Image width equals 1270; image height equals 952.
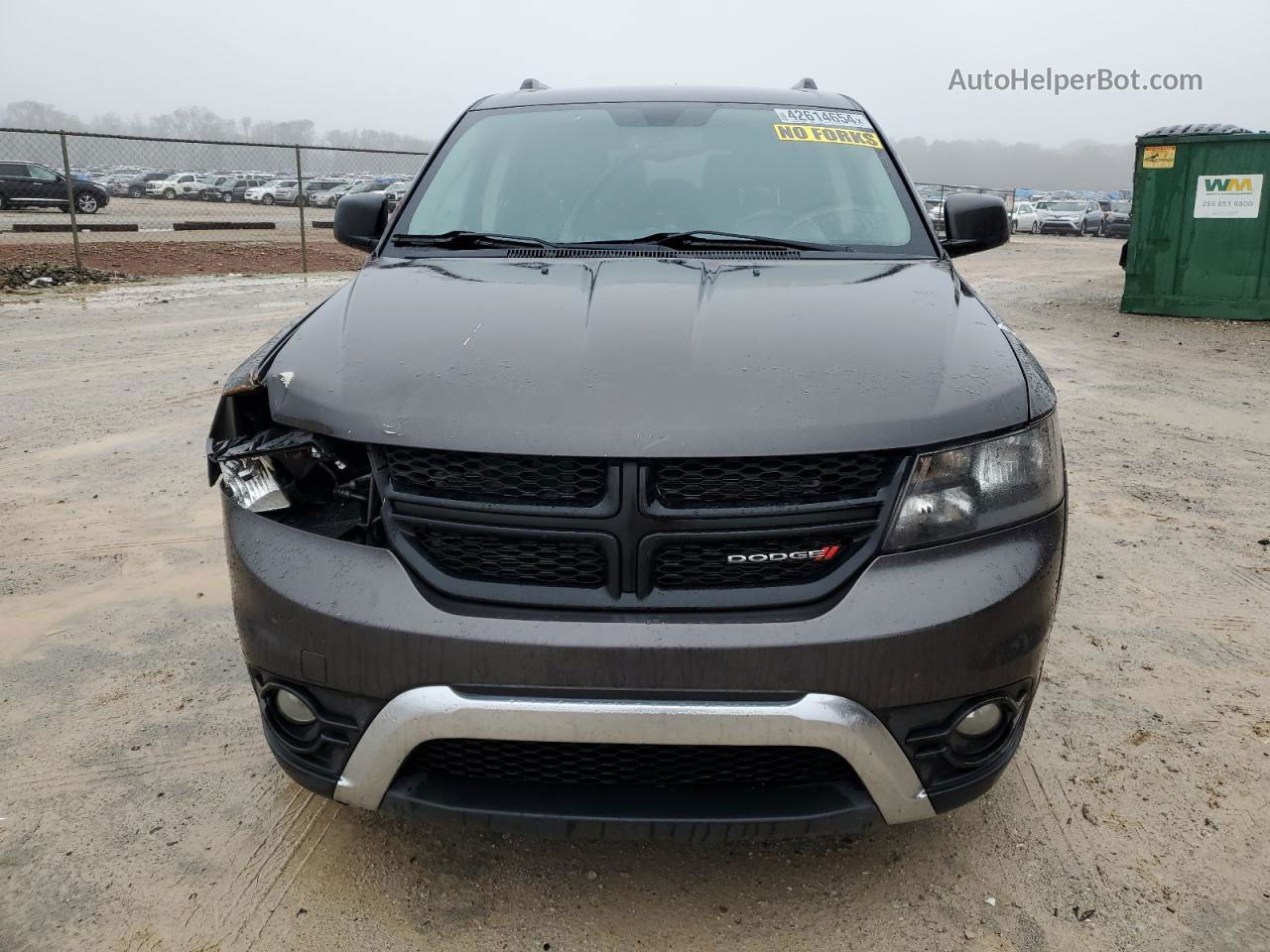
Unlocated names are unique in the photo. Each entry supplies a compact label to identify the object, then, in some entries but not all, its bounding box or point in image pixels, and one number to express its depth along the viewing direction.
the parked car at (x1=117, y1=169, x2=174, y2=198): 44.44
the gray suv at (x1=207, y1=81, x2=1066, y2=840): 1.75
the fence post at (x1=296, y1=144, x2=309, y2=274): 15.15
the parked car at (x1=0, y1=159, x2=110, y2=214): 28.25
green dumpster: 10.73
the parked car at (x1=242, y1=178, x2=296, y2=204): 44.22
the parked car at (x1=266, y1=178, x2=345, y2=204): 44.09
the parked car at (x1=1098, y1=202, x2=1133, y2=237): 37.53
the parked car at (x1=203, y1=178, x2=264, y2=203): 44.16
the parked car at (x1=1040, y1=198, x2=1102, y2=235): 38.69
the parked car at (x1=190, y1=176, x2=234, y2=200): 44.97
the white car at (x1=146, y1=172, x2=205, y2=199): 44.91
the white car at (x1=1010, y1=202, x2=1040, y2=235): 39.66
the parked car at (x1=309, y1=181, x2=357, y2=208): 42.69
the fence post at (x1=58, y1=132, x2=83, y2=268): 13.10
